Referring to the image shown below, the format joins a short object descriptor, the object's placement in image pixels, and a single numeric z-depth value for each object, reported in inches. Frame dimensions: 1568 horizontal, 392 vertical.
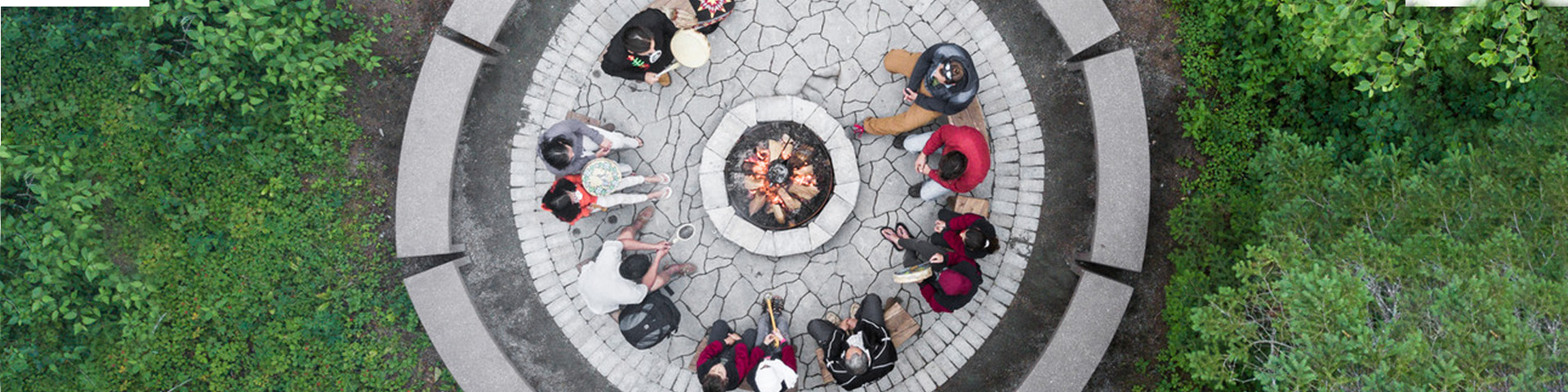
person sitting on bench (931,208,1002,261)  323.6
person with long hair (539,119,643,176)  314.2
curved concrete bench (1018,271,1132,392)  359.3
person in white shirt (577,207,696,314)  332.5
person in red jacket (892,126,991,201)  313.1
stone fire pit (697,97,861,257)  369.7
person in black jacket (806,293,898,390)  331.3
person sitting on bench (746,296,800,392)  328.8
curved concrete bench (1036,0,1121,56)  362.6
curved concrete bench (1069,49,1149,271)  358.3
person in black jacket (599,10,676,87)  319.9
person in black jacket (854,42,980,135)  312.8
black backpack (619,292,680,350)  347.3
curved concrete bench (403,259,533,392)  371.2
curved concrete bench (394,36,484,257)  368.5
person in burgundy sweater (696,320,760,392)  322.3
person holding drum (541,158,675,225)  324.8
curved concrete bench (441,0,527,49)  370.3
